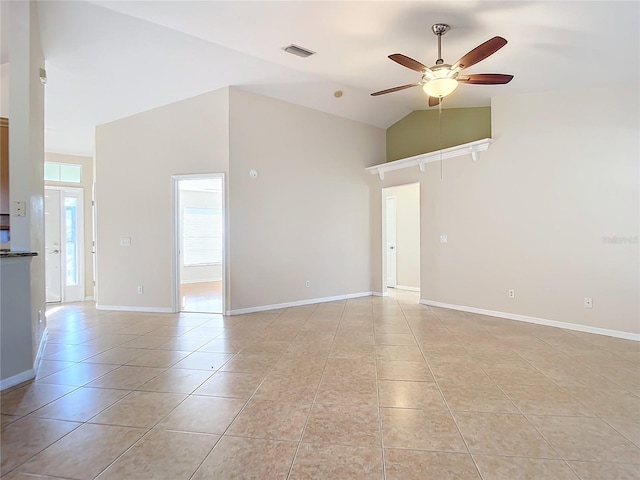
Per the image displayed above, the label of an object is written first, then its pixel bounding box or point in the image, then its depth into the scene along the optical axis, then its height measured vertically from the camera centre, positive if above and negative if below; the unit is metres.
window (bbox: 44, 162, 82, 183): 6.19 +1.28
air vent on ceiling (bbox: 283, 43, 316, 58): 3.88 +2.22
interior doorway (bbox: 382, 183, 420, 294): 7.34 -0.04
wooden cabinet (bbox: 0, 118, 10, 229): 3.54 +0.69
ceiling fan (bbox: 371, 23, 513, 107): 2.82 +1.47
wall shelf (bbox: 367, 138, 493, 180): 4.96 +1.34
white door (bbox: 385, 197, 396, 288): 7.73 -0.08
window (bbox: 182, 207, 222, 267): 8.58 +0.07
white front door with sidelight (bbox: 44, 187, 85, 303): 6.14 -0.08
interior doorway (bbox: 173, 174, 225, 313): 8.41 +0.07
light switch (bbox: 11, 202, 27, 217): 2.76 +0.26
